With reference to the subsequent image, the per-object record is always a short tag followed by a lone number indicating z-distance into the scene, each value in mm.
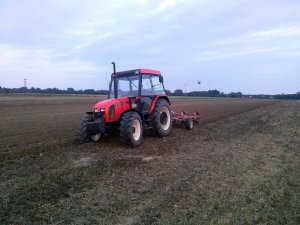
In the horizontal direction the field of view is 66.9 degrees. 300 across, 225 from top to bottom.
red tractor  6439
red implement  9200
